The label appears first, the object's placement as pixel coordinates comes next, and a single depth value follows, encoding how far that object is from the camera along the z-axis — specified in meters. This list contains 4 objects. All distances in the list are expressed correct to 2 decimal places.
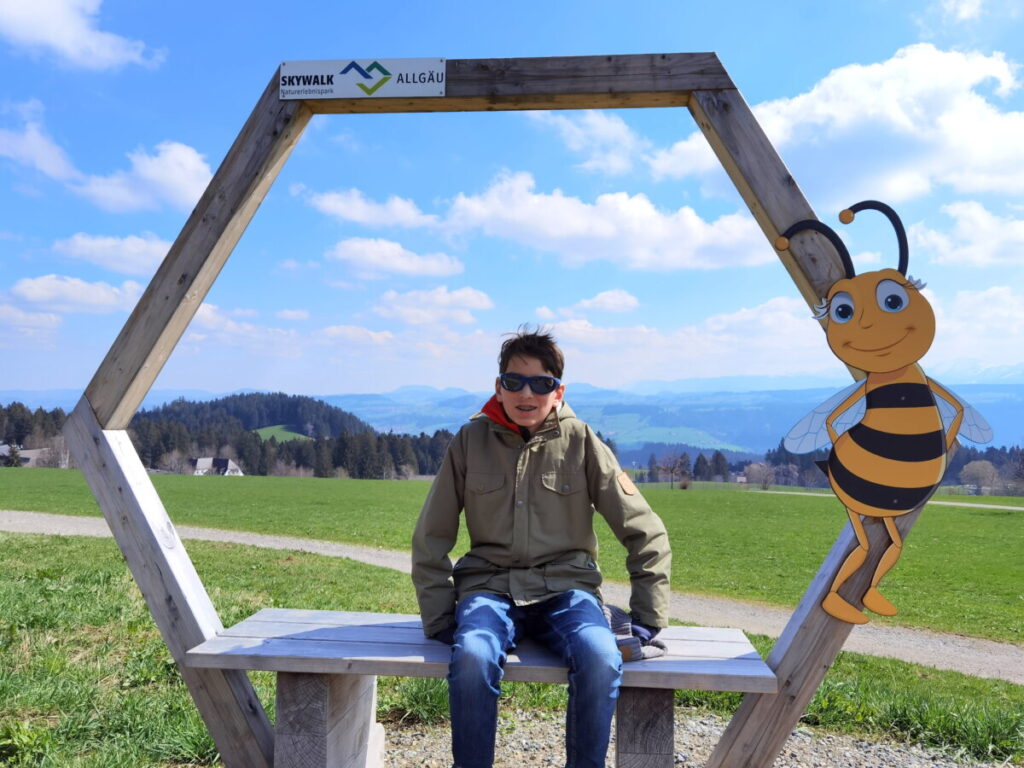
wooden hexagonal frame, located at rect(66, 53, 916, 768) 3.29
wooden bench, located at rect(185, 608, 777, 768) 3.01
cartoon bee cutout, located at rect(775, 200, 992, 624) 3.17
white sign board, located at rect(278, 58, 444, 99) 3.54
